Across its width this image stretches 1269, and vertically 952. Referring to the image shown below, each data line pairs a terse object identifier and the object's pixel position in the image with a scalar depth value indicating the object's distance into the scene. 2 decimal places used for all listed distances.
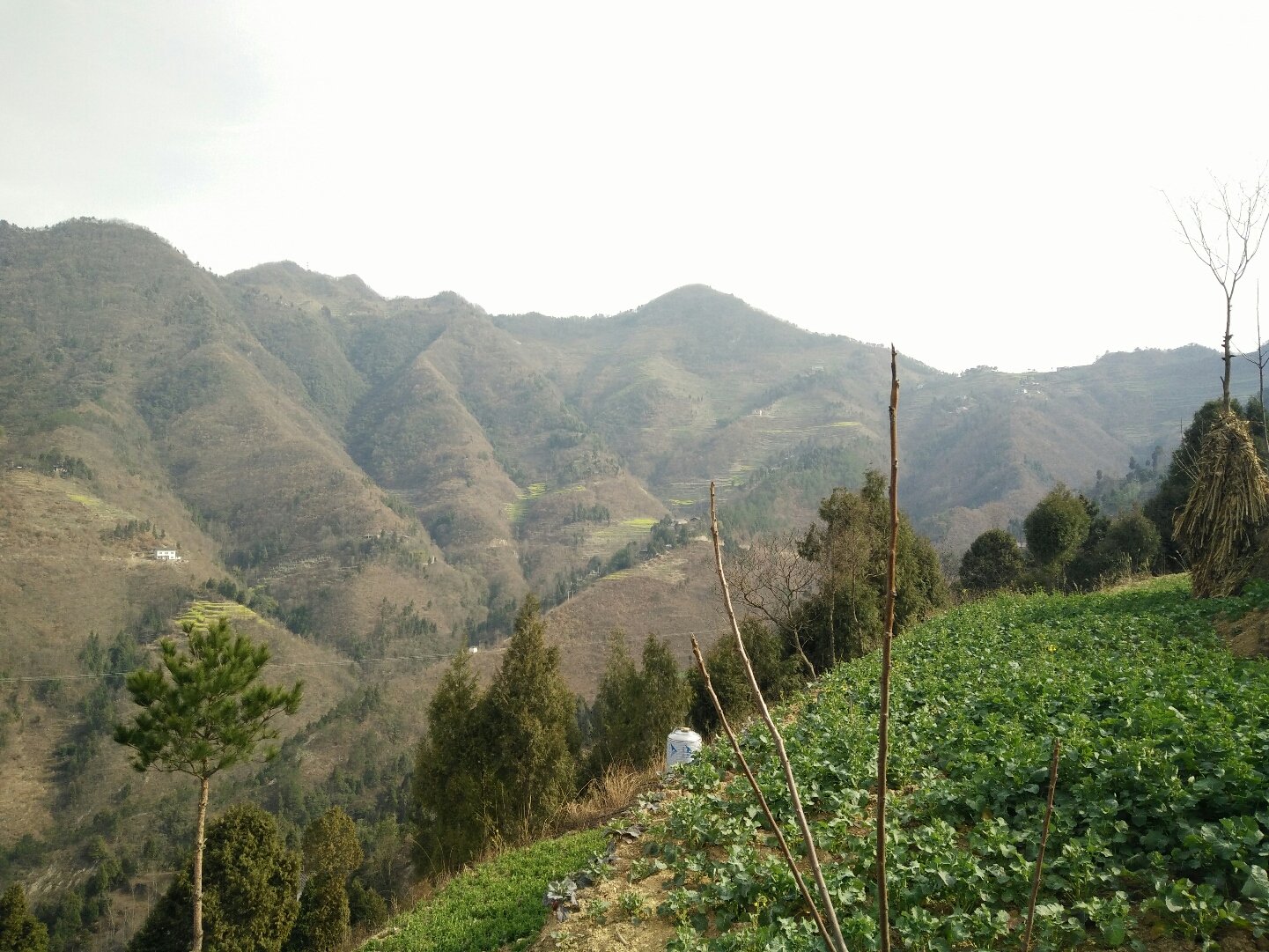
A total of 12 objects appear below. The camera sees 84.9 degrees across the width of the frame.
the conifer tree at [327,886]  19.44
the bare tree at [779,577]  17.05
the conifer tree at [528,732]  15.18
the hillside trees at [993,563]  30.36
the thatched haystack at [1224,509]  11.82
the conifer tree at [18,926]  17.17
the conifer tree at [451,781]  14.80
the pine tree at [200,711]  12.02
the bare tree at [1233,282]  12.88
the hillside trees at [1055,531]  26.47
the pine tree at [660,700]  20.72
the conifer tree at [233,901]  14.86
